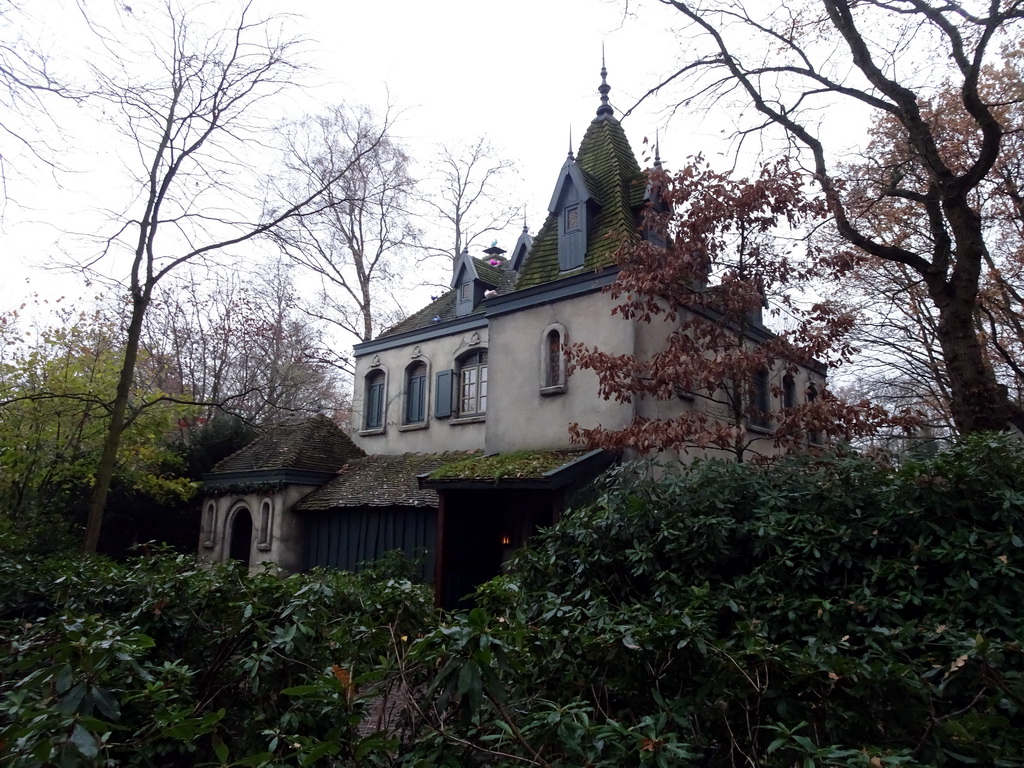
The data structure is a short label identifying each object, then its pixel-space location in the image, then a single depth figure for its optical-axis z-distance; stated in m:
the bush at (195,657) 2.29
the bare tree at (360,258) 24.12
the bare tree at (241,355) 24.08
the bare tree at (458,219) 27.86
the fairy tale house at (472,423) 12.09
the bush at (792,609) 3.04
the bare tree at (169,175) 9.94
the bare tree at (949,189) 8.13
